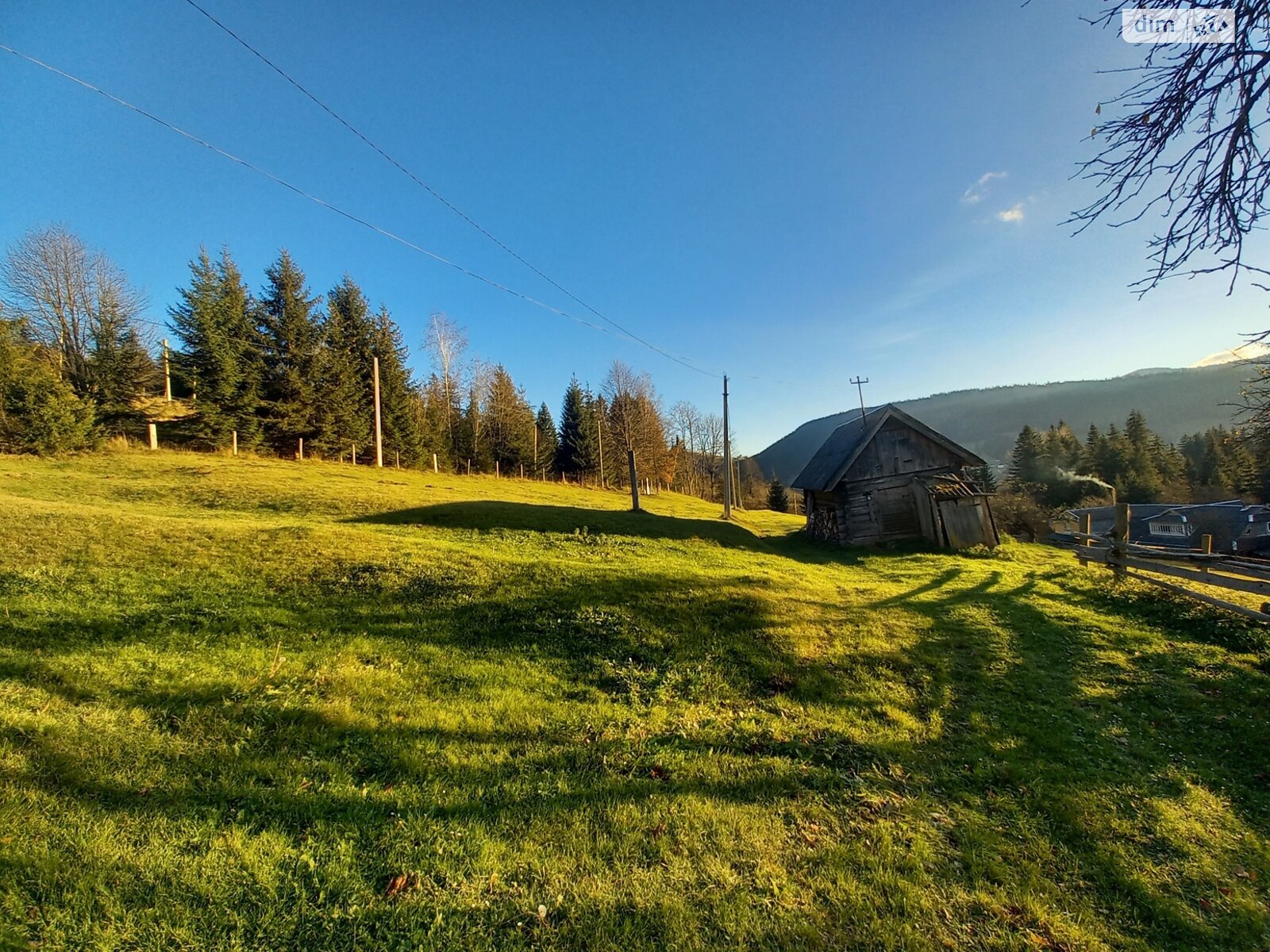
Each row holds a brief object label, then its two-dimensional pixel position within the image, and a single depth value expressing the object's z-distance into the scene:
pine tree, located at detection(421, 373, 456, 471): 45.28
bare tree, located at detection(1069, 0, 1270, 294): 4.24
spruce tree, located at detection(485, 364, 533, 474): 50.31
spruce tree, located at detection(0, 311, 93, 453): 25.28
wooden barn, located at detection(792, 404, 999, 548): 20.08
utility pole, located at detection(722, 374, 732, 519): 30.89
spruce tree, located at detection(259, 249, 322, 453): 35.69
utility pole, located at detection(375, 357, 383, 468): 36.31
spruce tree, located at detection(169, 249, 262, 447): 32.84
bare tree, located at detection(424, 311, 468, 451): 46.03
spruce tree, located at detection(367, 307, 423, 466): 42.28
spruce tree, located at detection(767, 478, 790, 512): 62.21
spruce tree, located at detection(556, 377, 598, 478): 53.31
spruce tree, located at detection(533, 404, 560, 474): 53.22
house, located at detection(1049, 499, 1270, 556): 39.41
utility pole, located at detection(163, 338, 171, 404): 33.97
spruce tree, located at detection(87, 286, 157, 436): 31.02
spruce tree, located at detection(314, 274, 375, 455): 37.47
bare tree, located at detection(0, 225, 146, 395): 32.16
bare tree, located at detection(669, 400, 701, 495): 64.25
